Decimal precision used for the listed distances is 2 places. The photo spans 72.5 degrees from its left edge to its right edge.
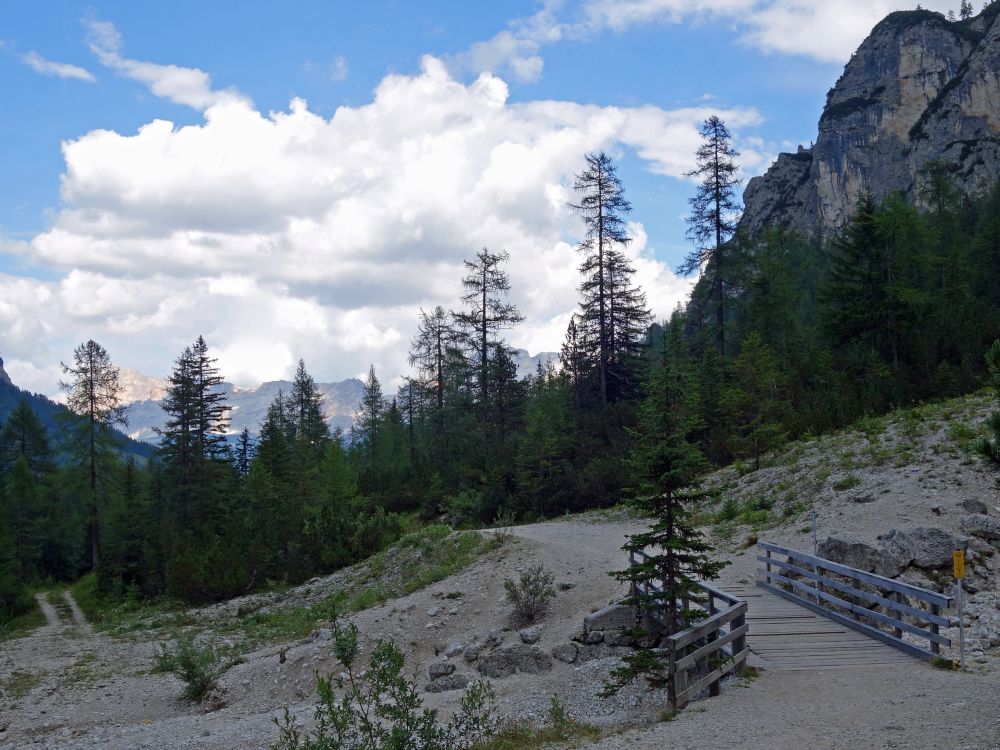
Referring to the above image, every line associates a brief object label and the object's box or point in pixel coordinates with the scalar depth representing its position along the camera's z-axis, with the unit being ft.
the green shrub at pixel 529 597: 52.54
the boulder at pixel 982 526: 48.26
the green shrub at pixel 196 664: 50.78
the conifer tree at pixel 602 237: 127.13
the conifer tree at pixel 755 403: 84.58
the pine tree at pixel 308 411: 198.18
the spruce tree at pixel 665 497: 31.99
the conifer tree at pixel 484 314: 139.64
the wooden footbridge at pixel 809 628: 31.91
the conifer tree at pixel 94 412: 132.16
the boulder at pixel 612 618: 44.57
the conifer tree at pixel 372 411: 226.83
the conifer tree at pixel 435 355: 151.84
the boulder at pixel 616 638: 43.55
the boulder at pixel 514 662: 42.98
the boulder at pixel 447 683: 42.22
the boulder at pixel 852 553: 44.52
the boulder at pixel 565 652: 43.24
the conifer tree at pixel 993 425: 51.13
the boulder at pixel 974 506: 53.57
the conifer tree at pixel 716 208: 127.85
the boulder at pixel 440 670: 44.73
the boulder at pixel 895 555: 43.86
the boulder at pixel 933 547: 44.34
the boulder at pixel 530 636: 47.54
